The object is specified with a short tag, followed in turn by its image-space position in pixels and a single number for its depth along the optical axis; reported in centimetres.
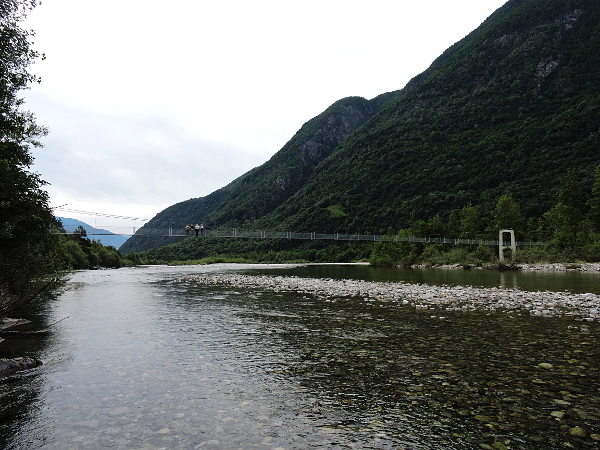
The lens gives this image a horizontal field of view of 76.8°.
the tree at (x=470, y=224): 8300
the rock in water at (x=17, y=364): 876
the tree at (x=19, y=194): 1209
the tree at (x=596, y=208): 6324
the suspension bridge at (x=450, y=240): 7493
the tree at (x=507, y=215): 7825
